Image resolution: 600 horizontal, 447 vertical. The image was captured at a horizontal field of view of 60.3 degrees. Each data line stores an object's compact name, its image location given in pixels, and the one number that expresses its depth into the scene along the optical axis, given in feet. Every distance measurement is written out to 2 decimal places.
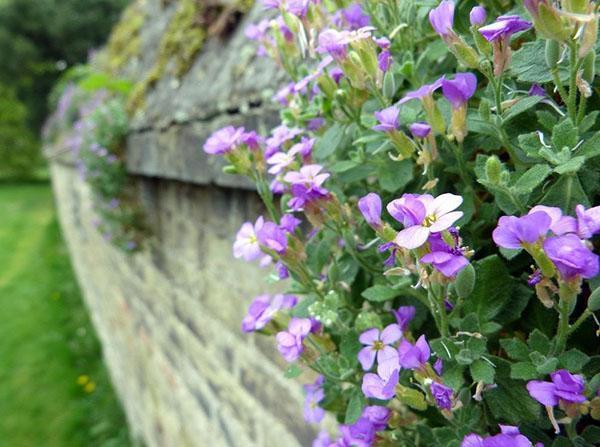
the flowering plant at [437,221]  0.49
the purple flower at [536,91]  0.57
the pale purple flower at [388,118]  0.59
